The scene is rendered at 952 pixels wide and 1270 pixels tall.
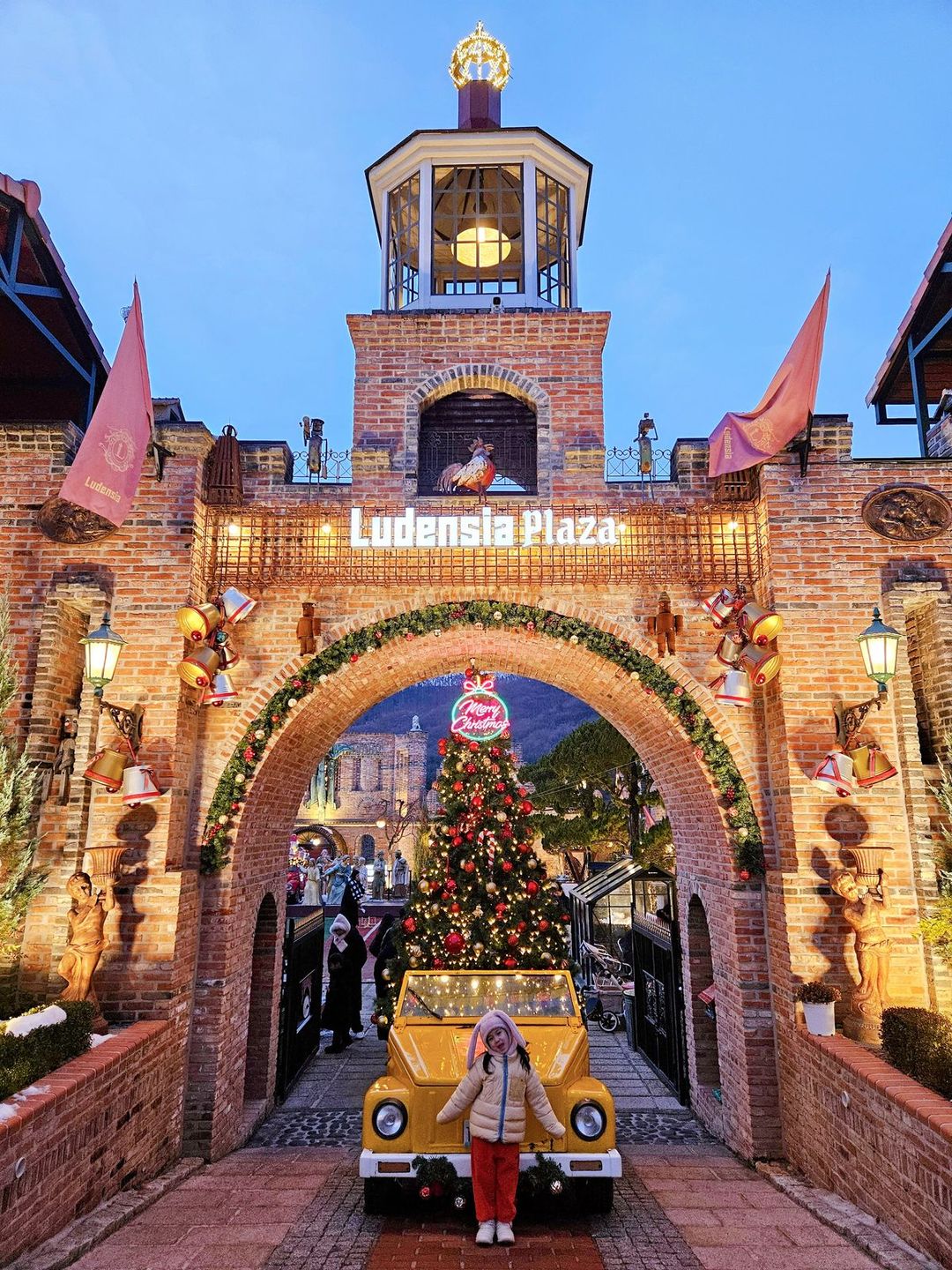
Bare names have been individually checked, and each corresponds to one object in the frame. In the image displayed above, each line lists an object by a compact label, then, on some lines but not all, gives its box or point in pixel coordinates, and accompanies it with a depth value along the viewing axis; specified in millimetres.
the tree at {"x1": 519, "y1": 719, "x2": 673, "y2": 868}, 17406
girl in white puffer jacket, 4645
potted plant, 6176
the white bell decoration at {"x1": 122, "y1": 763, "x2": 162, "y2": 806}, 6738
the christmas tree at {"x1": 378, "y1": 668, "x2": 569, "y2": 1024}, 8586
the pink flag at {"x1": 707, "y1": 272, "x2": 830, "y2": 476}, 7094
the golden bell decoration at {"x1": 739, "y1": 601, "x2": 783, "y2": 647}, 7031
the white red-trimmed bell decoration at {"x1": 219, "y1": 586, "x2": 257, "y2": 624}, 7438
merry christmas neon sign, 9289
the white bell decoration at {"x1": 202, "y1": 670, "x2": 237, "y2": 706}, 7281
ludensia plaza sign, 7656
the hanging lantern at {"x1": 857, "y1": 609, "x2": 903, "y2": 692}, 6359
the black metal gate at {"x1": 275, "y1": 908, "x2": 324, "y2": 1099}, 9016
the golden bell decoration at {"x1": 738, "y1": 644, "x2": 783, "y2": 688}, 7055
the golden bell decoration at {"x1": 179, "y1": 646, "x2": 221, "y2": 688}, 7066
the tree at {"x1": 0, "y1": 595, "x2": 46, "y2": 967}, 6527
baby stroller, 11631
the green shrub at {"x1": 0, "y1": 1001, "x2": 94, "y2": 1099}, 4680
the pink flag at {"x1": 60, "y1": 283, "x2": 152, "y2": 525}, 6586
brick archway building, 6762
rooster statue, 8117
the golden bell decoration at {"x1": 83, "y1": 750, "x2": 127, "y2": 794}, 6602
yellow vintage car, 4977
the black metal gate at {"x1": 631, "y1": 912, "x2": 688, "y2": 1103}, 9008
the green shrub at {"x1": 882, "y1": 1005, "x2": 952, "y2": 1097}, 4902
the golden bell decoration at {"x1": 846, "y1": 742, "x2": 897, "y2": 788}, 6594
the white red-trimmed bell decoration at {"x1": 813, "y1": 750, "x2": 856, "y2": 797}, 6559
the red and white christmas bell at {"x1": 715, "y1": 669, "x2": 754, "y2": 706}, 7117
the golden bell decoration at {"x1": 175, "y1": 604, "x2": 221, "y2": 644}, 7152
